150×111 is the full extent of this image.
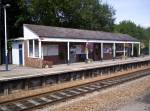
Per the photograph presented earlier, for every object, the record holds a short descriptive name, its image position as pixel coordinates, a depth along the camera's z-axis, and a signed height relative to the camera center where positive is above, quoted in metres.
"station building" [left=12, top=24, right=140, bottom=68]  27.66 +0.06
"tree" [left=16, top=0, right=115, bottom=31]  41.53 +5.20
